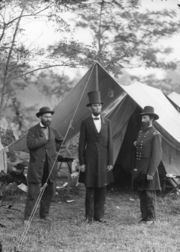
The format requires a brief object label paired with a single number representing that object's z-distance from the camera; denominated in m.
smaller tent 8.31
